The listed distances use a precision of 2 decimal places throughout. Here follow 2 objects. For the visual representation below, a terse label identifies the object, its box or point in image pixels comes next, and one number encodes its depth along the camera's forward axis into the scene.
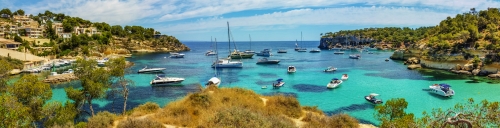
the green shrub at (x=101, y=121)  17.36
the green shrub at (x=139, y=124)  15.82
